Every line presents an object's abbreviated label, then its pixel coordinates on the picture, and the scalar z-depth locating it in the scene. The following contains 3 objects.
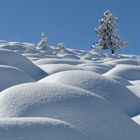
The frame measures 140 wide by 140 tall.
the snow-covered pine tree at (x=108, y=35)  47.25
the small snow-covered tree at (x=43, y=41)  60.14
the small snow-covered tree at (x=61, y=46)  55.58
